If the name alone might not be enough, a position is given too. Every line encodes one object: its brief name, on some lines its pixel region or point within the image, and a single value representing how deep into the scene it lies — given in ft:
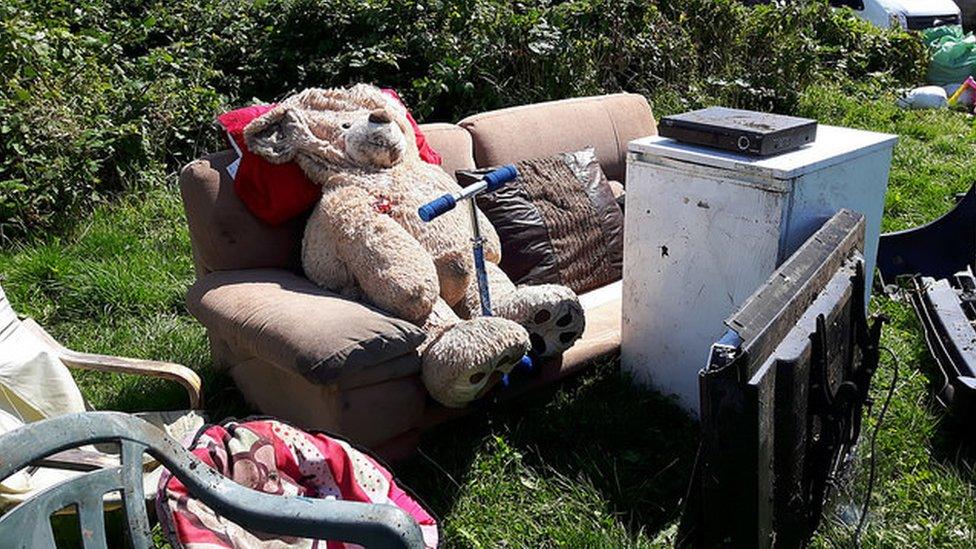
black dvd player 9.68
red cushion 10.80
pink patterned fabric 7.64
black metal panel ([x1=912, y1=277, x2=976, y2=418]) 10.44
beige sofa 9.11
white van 34.83
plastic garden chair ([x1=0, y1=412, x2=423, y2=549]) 5.09
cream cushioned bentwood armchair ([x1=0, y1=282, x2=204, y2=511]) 8.72
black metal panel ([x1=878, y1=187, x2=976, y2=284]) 14.46
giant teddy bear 9.66
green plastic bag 28.45
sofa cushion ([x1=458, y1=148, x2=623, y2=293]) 12.37
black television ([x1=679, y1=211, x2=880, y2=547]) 6.56
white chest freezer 9.52
